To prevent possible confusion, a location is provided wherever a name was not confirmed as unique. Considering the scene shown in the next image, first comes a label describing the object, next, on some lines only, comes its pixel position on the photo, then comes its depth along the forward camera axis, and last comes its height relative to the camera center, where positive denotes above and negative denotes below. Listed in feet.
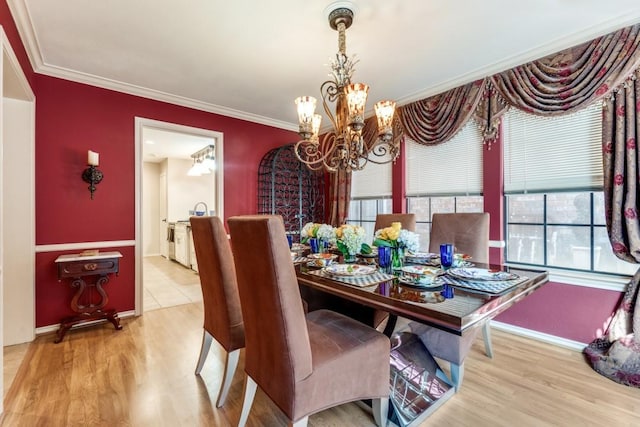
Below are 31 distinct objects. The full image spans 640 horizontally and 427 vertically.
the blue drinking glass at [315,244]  7.43 -0.82
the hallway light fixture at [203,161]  18.26 +3.49
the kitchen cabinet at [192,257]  17.31 -2.70
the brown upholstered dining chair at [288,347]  3.62 -1.98
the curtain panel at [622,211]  6.31 +0.03
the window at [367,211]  13.08 +0.08
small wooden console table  8.28 -2.13
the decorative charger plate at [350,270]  5.04 -1.05
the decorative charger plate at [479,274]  4.71 -1.06
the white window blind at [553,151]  7.35 +1.70
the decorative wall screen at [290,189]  13.64 +1.17
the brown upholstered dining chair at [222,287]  5.25 -1.42
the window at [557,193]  7.38 +0.54
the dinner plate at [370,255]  7.21 -1.08
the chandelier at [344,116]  6.30 +2.31
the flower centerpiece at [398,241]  5.56 -0.55
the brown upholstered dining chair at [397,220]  8.85 -0.24
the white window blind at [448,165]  9.67 +1.72
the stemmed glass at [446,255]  5.15 -0.78
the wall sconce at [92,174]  9.15 +1.27
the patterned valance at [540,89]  6.66 +3.45
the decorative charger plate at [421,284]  4.38 -1.11
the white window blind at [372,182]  12.70 +1.44
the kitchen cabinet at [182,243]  17.87 -1.94
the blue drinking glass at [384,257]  5.59 -0.86
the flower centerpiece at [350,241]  6.27 -0.62
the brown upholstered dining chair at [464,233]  7.45 -0.56
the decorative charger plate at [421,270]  4.88 -1.03
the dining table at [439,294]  3.52 -1.16
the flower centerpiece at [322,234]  7.28 -0.54
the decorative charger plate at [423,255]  6.93 -1.05
